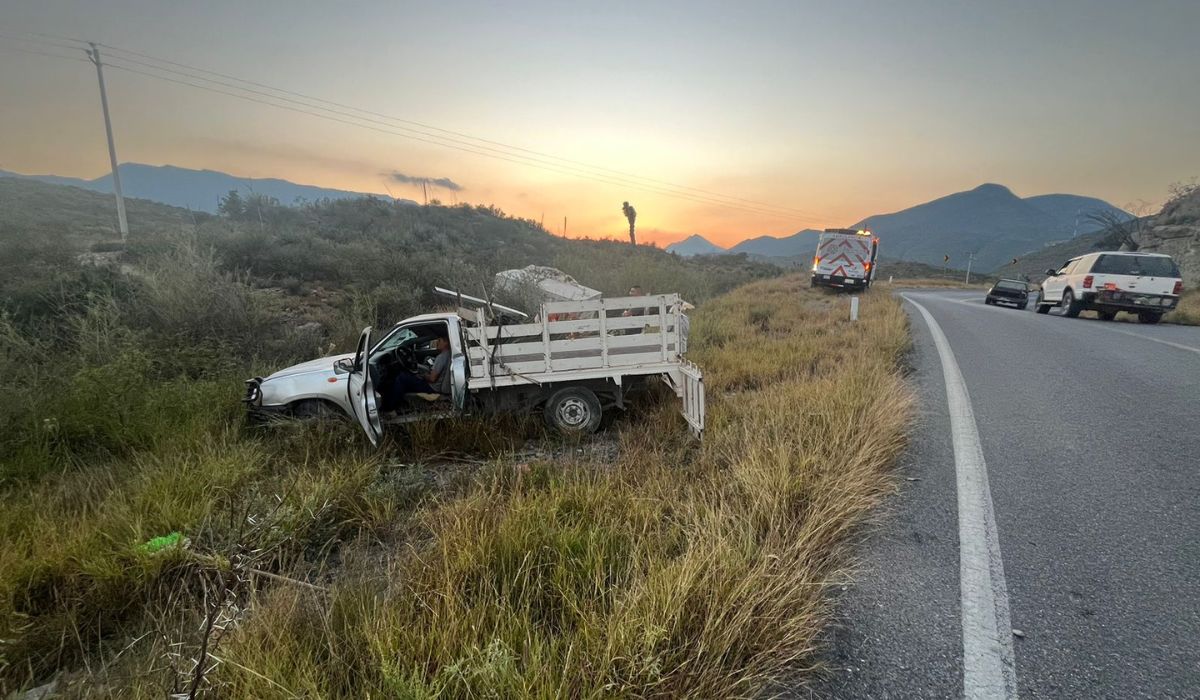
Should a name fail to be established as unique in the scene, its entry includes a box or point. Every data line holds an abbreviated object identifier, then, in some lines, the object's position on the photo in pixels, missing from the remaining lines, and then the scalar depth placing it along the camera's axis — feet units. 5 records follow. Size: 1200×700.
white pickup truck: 17.75
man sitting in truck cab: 19.21
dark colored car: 64.34
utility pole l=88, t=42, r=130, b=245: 75.77
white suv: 37.22
